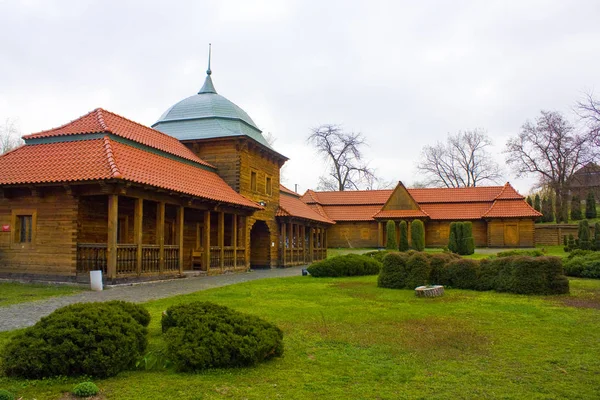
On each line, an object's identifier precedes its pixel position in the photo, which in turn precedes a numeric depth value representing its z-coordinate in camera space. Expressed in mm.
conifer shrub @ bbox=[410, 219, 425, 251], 35156
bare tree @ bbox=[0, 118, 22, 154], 46372
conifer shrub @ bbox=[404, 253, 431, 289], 14945
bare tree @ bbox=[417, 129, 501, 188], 64188
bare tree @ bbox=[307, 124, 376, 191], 60531
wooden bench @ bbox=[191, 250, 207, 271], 22188
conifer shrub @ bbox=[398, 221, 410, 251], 33022
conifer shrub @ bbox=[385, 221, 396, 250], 36938
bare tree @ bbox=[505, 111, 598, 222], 50031
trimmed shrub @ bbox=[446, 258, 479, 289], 14812
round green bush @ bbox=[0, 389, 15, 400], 4380
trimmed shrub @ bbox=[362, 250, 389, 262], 25891
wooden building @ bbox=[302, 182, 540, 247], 43344
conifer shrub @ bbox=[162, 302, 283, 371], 5672
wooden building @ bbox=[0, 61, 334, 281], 15500
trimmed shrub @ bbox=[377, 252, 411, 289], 15172
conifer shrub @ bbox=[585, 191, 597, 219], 53606
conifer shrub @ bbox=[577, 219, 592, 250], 32463
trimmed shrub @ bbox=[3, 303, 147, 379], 5238
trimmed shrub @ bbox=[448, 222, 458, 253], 34241
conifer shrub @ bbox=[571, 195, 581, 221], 55031
